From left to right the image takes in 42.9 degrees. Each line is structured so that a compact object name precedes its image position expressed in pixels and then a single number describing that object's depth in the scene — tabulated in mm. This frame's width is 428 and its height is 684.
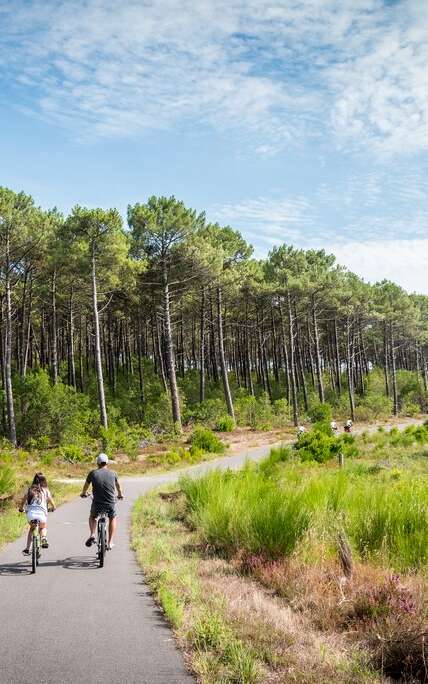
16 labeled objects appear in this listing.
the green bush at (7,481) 15711
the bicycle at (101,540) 9086
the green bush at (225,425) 37188
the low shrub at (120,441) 27662
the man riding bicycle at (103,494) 9602
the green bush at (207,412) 38975
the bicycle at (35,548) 8719
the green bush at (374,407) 52406
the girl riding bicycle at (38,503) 9352
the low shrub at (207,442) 29505
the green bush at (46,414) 29562
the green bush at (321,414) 45375
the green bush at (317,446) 23931
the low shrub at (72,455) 25672
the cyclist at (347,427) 36406
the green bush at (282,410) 44706
